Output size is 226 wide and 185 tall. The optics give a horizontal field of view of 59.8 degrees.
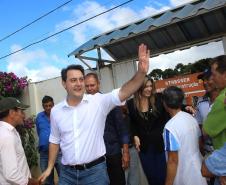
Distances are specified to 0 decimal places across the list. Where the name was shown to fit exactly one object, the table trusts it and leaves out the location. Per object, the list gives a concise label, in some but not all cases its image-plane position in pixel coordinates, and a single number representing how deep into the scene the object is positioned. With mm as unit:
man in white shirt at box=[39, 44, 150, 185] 1884
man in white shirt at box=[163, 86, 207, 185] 1884
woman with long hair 2478
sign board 3427
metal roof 3190
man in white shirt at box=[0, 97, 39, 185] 1952
